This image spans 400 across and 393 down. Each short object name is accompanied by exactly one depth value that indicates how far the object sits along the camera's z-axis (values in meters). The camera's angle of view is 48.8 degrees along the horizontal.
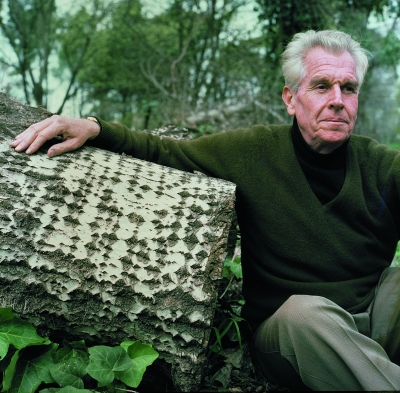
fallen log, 1.75
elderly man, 2.16
